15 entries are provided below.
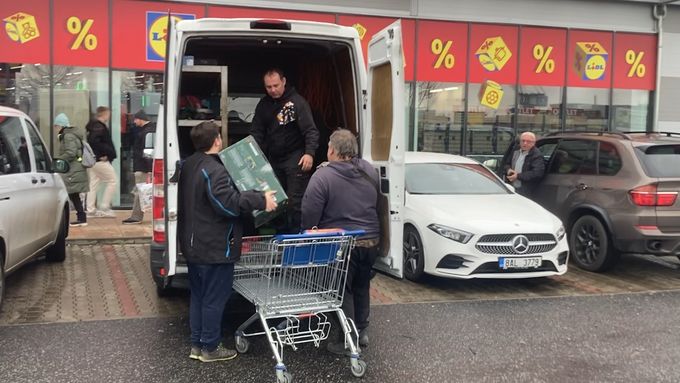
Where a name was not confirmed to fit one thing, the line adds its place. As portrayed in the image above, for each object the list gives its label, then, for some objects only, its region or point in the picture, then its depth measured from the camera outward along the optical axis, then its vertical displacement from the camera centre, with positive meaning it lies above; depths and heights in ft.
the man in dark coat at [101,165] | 32.78 -1.35
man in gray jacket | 14.28 -1.35
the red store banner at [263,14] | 37.24 +7.97
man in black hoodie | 17.12 +0.25
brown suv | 21.65 -1.63
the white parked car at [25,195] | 17.22 -1.74
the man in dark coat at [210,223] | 13.28 -1.78
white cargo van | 14.52 +1.52
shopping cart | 13.07 -3.11
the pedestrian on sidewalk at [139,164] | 32.09 -1.24
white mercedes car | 20.11 -2.96
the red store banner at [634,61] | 44.96 +6.57
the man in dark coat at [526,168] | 26.89 -0.86
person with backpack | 29.91 -0.92
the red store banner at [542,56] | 43.24 +6.53
